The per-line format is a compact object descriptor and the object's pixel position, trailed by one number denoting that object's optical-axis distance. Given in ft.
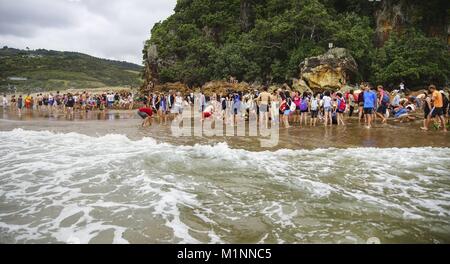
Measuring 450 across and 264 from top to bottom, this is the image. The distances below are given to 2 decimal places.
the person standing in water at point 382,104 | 49.88
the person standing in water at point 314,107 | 49.88
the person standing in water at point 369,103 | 44.91
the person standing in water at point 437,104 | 39.81
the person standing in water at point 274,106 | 49.03
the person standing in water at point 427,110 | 42.01
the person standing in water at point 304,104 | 51.11
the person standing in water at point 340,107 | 49.65
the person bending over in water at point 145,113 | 53.78
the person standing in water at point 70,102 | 80.03
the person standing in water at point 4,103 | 111.88
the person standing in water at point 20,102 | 92.60
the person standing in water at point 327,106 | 48.57
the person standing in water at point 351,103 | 59.57
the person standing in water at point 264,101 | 47.98
